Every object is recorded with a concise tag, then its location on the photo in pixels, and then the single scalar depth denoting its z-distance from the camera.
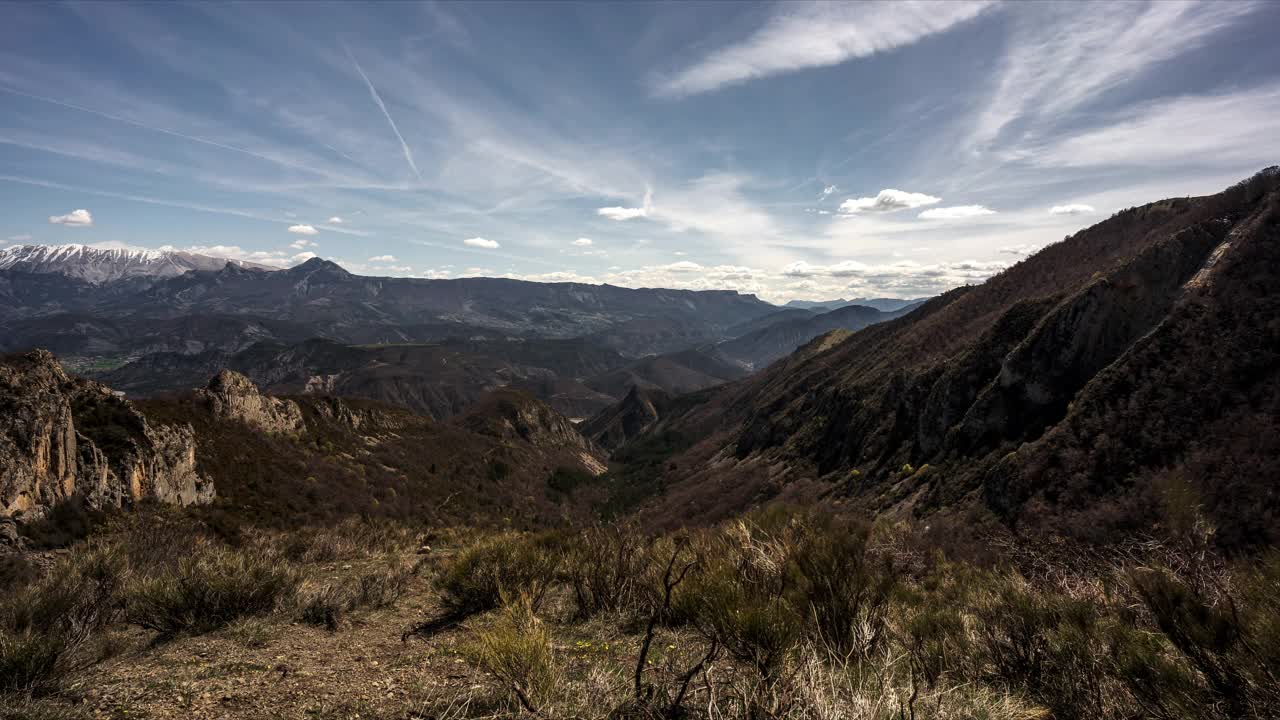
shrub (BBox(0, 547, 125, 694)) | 4.34
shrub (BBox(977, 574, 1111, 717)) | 4.08
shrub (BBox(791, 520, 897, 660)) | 5.15
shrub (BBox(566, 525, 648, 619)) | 7.82
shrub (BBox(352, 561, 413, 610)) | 8.38
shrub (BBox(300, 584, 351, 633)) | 7.09
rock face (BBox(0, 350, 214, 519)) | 17.39
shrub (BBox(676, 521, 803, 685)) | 4.35
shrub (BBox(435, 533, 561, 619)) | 8.05
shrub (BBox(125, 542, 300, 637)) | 6.48
